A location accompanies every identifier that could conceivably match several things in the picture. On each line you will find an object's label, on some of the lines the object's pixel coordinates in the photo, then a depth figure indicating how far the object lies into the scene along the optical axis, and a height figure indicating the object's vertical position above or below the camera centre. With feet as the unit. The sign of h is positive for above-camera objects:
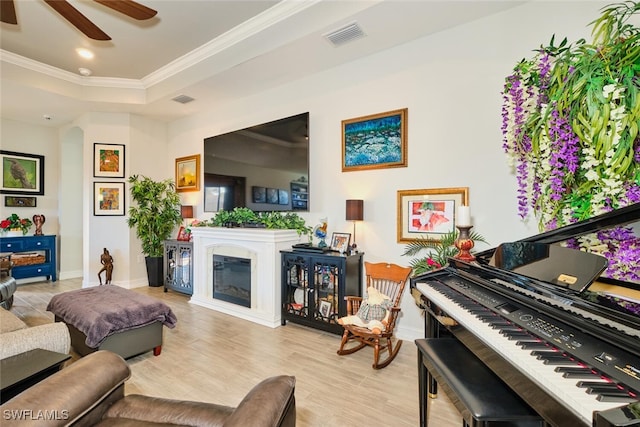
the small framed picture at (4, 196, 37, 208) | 16.12 +0.59
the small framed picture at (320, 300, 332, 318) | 9.41 -3.12
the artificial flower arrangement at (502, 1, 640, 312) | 4.47 +1.34
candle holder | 6.41 -0.76
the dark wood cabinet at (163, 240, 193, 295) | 13.91 -2.64
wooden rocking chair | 7.66 -2.84
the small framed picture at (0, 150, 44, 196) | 15.99 +2.22
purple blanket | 7.14 -2.62
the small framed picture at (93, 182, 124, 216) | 15.44 +0.76
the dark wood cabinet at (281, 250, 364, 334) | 9.19 -2.43
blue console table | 15.52 -2.09
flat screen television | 11.08 +1.91
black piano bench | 3.39 -2.30
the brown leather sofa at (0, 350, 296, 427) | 2.91 -2.12
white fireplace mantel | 10.48 -1.99
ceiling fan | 6.21 +4.57
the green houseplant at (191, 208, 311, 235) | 11.39 -0.31
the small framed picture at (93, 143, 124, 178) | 15.40 +2.78
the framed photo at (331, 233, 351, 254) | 9.89 -1.00
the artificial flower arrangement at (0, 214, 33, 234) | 15.53 -0.61
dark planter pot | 15.78 -3.12
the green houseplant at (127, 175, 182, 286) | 15.58 -0.36
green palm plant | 7.96 -1.08
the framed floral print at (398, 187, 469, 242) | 8.57 +0.05
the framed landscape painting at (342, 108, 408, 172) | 9.47 +2.44
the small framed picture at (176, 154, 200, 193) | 15.85 +2.20
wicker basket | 15.55 -2.55
